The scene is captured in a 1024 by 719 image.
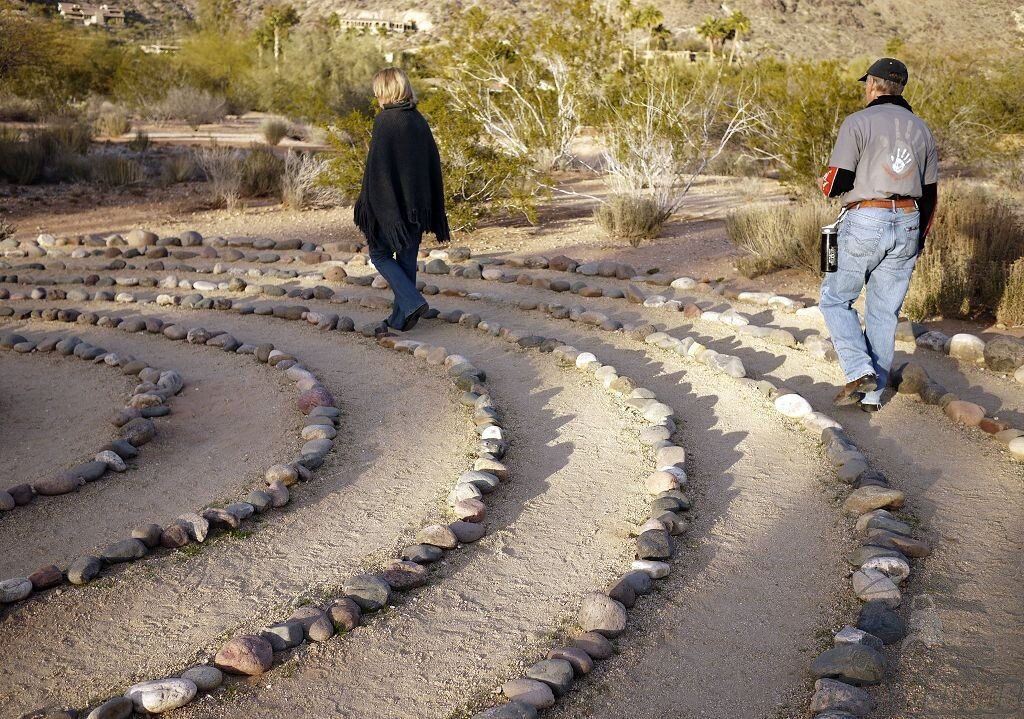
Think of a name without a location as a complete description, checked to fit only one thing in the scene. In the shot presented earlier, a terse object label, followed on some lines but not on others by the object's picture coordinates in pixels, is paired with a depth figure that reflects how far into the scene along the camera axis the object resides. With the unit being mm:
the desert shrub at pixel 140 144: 19406
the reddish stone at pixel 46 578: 3928
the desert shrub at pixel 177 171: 15883
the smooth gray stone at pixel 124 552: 4160
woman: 7449
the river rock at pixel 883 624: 3584
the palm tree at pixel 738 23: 31761
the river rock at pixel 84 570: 3990
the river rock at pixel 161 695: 3176
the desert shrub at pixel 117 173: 15578
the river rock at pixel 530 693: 3229
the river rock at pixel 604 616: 3678
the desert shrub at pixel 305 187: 13516
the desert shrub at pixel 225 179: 13875
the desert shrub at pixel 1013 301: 7789
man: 5582
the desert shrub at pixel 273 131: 22078
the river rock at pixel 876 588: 3836
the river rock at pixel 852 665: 3299
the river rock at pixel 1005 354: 6656
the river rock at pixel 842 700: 3133
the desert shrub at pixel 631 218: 11328
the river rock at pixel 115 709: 3076
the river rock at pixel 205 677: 3301
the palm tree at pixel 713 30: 33562
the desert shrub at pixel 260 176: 14531
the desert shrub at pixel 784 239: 9641
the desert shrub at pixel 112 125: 22297
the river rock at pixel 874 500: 4613
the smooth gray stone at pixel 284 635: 3555
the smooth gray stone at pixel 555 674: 3318
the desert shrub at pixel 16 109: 23172
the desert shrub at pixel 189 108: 26297
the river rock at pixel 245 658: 3396
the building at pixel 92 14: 46969
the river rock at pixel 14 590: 3818
